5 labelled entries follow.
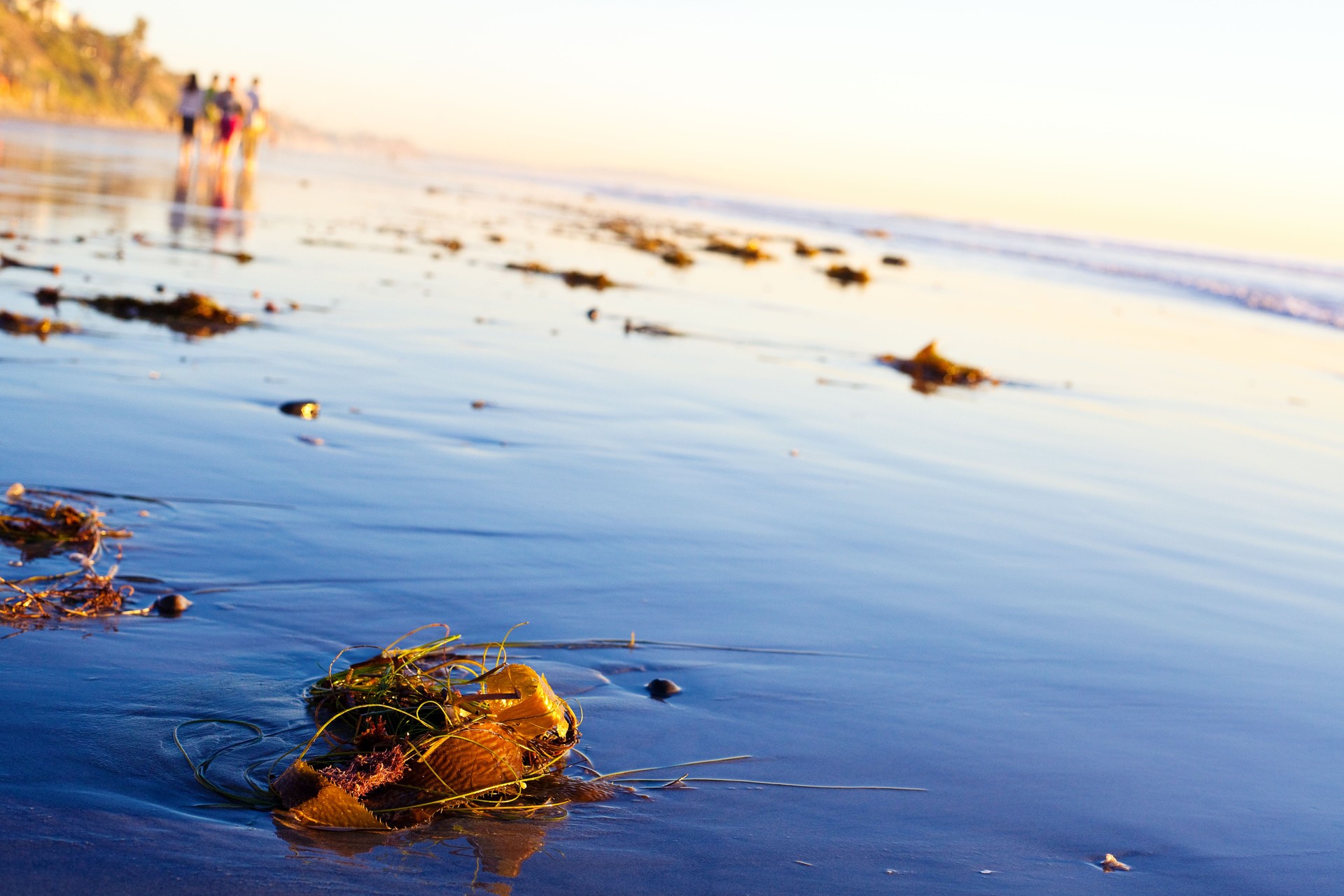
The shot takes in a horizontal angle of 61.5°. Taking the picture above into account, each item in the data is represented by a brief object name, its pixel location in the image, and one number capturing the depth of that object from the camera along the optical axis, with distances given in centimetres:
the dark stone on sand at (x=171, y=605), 323
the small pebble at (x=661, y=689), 318
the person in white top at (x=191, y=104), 2533
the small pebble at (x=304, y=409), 576
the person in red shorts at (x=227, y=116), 2445
